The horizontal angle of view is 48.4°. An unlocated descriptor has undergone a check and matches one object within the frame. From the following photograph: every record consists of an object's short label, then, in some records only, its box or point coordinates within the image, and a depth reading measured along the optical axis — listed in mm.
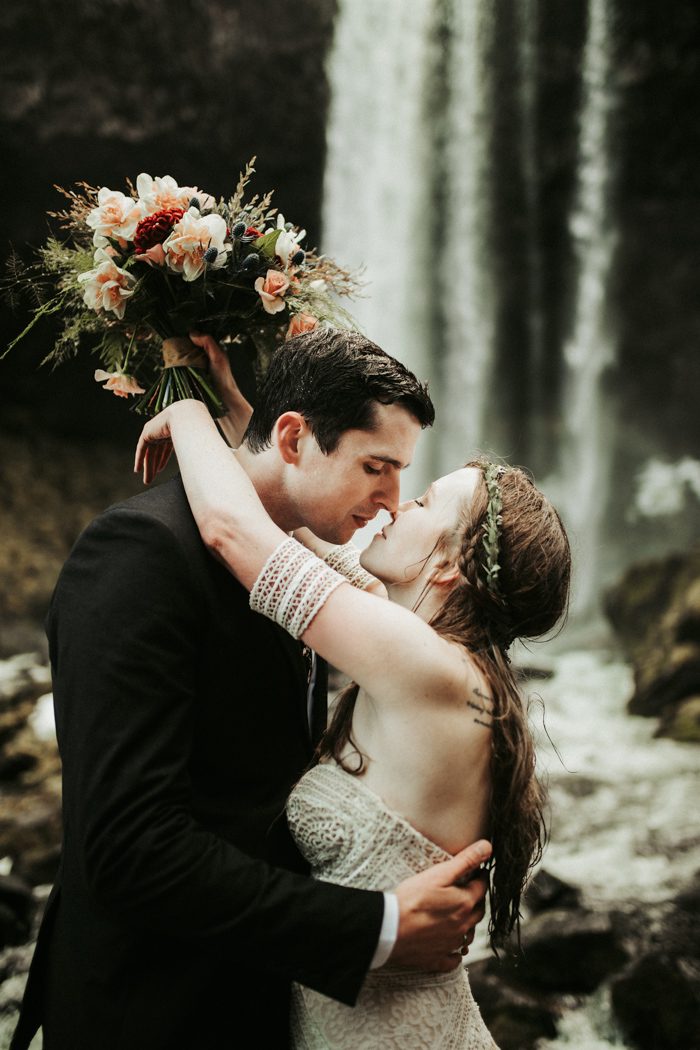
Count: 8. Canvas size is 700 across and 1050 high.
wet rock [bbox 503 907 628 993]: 3609
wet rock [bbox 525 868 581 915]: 4230
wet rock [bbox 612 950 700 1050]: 3361
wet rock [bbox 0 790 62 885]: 4539
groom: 1290
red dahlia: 1694
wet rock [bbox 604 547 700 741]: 6723
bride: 1451
